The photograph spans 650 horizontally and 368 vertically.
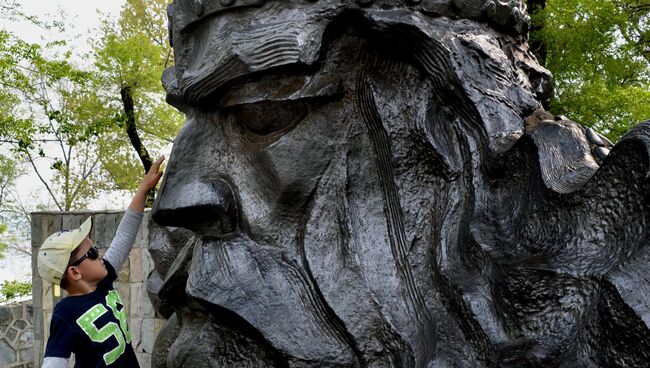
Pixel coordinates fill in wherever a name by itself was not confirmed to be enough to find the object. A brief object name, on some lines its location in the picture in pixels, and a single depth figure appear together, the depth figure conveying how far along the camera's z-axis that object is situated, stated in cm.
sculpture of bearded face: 188
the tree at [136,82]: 1241
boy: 249
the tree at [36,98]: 1031
